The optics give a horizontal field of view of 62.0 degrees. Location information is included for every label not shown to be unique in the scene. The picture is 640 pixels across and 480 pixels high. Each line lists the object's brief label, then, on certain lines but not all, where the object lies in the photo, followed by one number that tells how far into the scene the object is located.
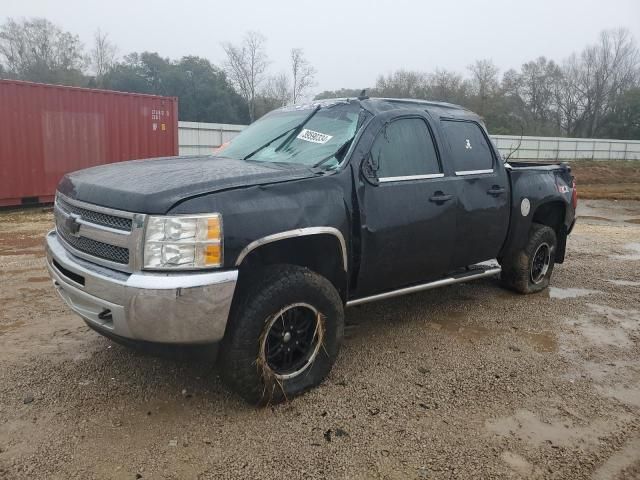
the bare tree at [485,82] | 55.09
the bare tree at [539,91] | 60.06
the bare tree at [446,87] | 49.16
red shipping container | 11.91
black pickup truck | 2.79
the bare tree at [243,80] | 39.75
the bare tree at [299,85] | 38.31
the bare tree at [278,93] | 39.47
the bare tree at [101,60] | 48.47
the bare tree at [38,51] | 46.28
